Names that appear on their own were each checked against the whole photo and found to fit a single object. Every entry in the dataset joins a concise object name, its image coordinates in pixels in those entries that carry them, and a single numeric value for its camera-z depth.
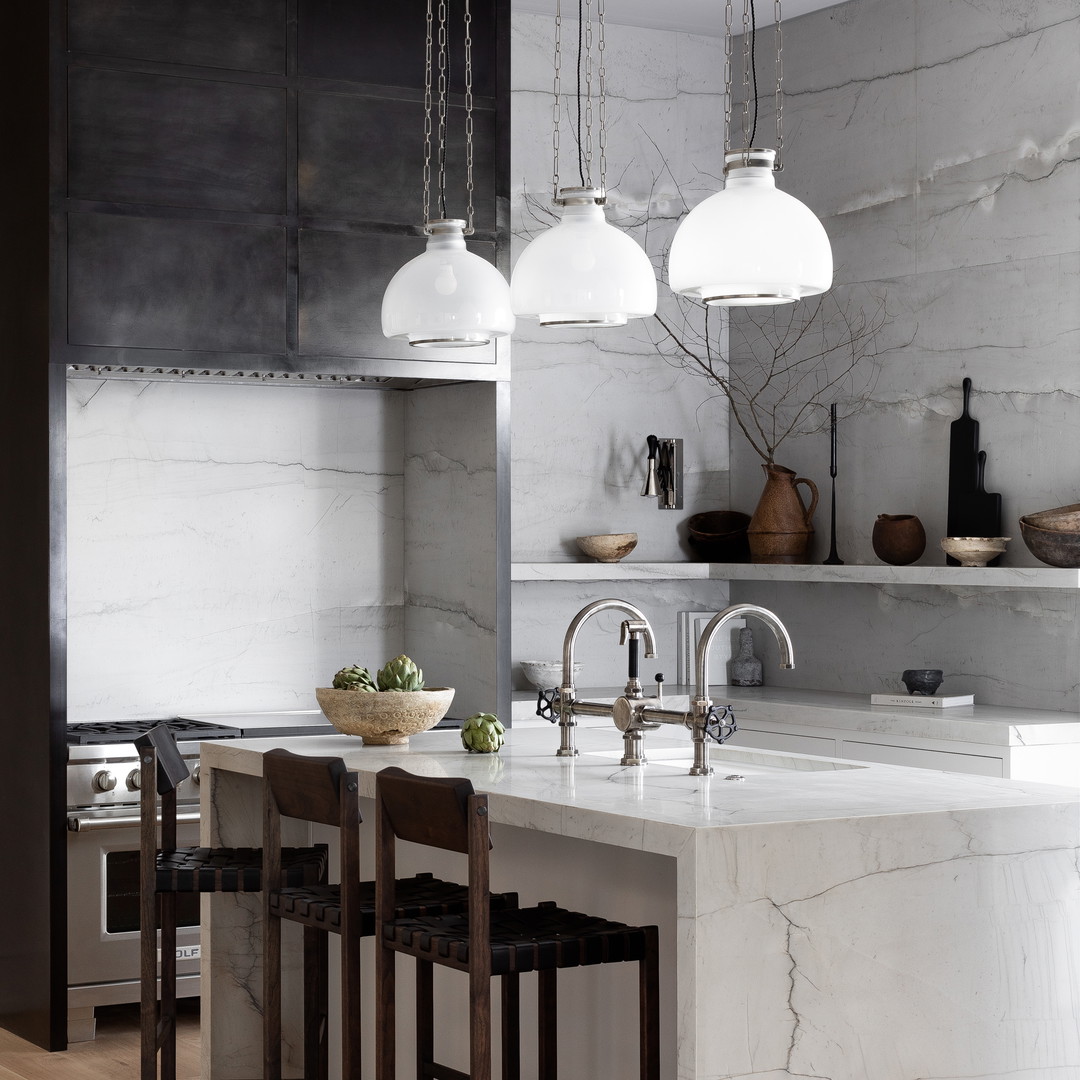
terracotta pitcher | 5.83
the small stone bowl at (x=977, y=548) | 5.02
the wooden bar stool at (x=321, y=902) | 3.06
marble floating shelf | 4.77
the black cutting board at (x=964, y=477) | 5.18
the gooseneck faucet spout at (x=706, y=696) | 3.16
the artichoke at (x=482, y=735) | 3.76
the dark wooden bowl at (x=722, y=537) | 6.12
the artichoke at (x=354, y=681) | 3.92
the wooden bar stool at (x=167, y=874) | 3.46
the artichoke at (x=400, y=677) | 3.92
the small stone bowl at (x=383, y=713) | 3.87
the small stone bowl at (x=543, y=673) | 5.61
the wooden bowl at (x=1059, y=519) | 4.72
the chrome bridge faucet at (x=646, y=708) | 3.19
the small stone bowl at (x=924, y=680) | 5.14
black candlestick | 5.70
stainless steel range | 4.54
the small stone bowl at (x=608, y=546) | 5.81
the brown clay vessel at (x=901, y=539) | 5.35
